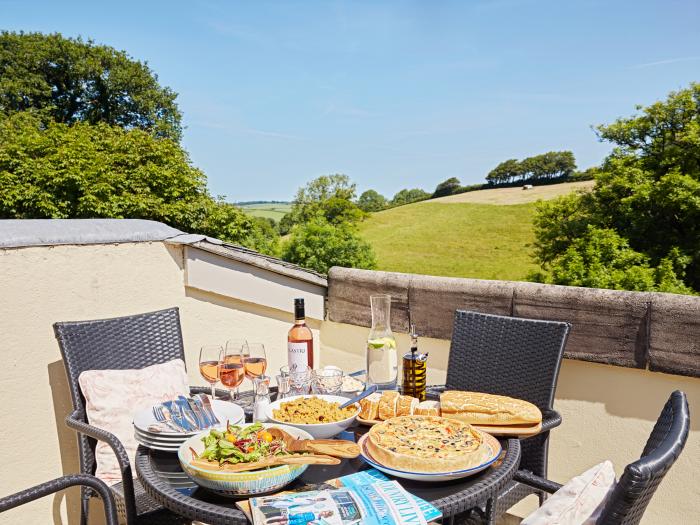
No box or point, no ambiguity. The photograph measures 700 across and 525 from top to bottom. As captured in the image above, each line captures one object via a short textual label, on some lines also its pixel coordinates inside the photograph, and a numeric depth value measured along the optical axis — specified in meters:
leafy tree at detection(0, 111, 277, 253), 12.87
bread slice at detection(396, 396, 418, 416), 1.54
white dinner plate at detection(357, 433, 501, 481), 1.16
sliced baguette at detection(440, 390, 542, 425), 1.50
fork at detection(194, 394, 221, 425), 1.54
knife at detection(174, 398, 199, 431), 1.48
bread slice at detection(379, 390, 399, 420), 1.53
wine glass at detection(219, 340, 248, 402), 1.67
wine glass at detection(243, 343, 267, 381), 1.73
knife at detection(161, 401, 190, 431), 1.48
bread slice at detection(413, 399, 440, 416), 1.56
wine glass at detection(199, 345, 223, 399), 1.68
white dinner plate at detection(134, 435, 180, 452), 1.38
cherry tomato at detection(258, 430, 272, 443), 1.28
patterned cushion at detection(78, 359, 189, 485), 1.91
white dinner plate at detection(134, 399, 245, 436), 1.40
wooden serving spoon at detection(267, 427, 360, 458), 1.24
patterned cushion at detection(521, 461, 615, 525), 0.95
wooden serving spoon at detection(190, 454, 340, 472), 1.15
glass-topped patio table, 1.09
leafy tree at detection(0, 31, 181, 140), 22.00
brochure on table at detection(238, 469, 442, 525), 1.02
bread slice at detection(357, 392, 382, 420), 1.54
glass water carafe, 1.77
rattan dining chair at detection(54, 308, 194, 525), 1.68
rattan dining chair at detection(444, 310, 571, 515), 1.93
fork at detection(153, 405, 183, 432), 1.46
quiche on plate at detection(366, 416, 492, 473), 1.18
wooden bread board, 1.48
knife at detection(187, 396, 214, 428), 1.51
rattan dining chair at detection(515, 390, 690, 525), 0.79
